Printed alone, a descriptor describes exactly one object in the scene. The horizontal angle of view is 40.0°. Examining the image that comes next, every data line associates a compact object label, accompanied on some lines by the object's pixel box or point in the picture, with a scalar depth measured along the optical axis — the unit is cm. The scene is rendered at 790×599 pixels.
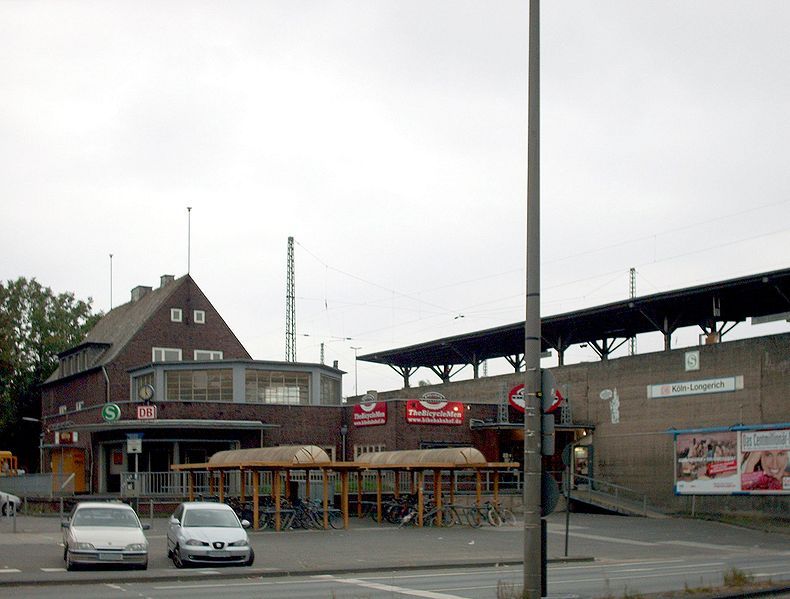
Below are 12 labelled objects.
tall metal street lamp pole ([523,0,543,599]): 1428
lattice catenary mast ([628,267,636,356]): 8210
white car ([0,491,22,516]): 4331
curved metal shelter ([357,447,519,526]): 3856
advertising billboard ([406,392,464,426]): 5000
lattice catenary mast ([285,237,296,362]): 7562
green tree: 7975
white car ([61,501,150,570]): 2322
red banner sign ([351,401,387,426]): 5047
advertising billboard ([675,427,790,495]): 4209
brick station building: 4472
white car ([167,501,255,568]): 2481
